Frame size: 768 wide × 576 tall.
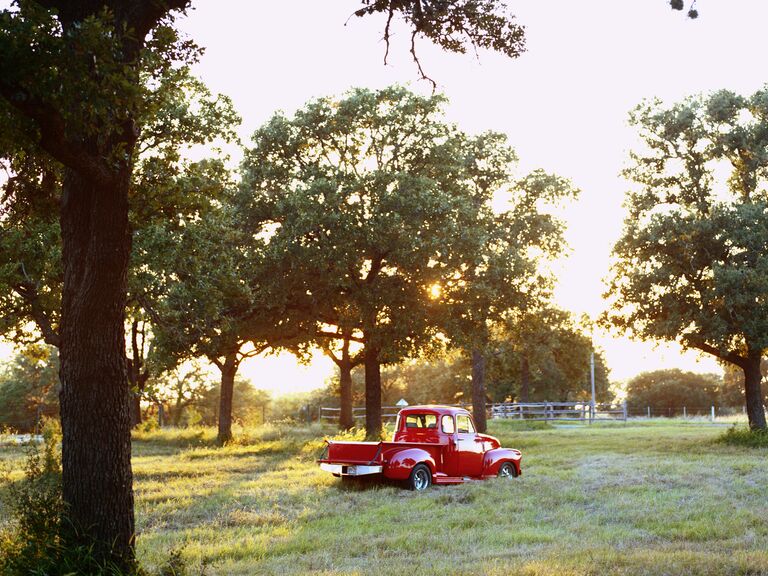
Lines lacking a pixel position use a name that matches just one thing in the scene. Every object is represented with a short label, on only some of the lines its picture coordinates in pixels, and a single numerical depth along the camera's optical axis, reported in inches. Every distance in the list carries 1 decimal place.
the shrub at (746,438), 1096.2
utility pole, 2094.0
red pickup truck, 676.7
